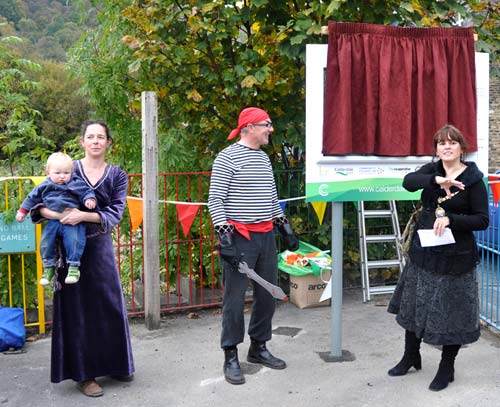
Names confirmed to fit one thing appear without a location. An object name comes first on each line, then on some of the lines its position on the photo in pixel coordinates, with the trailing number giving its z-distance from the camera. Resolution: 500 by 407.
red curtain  4.50
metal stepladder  6.60
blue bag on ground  4.97
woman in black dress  3.93
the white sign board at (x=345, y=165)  4.51
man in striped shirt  4.26
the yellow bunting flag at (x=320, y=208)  6.04
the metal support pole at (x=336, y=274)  4.72
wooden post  5.47
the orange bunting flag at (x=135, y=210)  5.62
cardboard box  6.27
